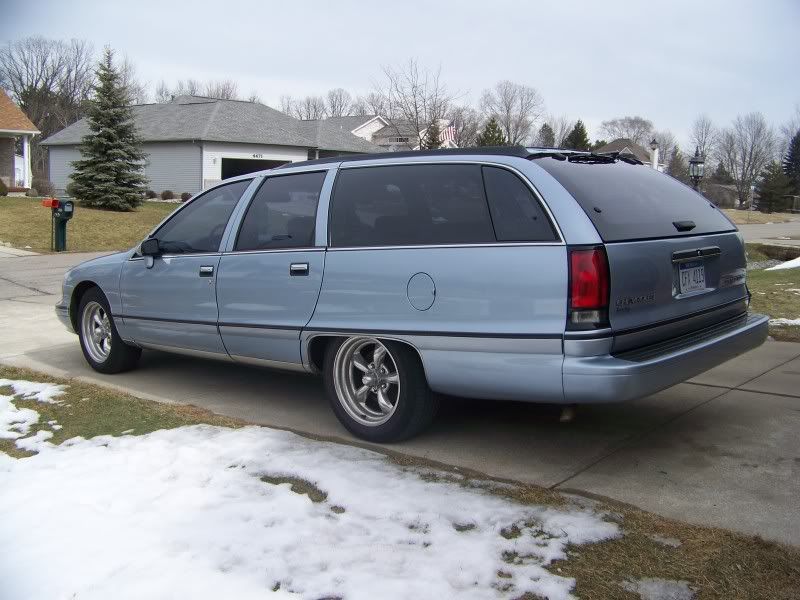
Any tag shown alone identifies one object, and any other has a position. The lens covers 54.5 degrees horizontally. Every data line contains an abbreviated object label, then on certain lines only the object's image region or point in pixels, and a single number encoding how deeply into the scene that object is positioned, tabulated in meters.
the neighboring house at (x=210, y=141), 36.81
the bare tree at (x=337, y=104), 86.44
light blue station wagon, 3.84
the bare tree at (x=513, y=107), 50.47
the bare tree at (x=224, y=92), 79.22
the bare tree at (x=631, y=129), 87.38
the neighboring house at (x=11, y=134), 34.31
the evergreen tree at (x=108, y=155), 27.33
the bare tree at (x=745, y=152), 41.33
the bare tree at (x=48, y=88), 31.10
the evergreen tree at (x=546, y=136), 67.69
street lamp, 25.11
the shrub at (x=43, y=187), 34.88
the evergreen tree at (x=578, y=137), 65.00
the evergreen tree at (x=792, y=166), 70.50
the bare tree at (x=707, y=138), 52.21
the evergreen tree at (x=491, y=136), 35.97
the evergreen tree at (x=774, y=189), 67.38
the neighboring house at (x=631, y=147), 71.92
